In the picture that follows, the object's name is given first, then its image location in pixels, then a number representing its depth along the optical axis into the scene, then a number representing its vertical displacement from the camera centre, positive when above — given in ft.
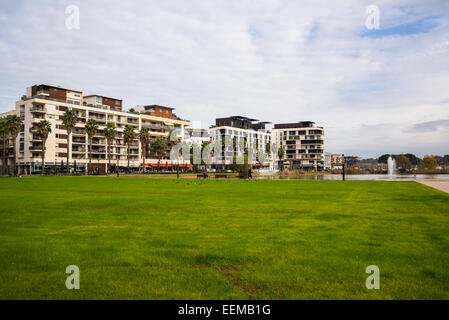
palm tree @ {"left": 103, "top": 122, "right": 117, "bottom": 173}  327.26 +32.36
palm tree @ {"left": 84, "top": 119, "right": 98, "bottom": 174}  311.27 +34.95
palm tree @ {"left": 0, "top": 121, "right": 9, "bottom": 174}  282.56 +29.90
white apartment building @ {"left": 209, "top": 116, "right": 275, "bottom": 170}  496.23 +44.17
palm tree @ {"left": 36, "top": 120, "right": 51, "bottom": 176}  276.84 +29.85
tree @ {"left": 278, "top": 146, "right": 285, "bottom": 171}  536.83 +16.99
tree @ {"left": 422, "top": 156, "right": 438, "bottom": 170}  378.53 -0.27
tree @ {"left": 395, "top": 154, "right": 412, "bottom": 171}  467.11 -0.14
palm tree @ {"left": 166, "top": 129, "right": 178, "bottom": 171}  432.25 +31.80
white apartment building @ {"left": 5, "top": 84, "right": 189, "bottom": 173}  314.14 +40.04
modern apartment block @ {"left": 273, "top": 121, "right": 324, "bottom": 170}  551.59 +32.95
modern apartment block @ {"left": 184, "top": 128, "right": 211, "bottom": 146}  500.94 +45.14
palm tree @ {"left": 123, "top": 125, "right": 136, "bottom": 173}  338.95 +30.77
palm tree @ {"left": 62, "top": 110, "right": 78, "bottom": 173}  287.26 +39.30
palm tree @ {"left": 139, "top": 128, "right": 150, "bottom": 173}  355.97 +31.15
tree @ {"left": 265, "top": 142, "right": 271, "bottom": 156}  555.28 +26.04
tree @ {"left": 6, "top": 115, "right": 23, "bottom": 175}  277.85 +34.06
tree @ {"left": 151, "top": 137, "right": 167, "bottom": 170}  387.55 +21.26
